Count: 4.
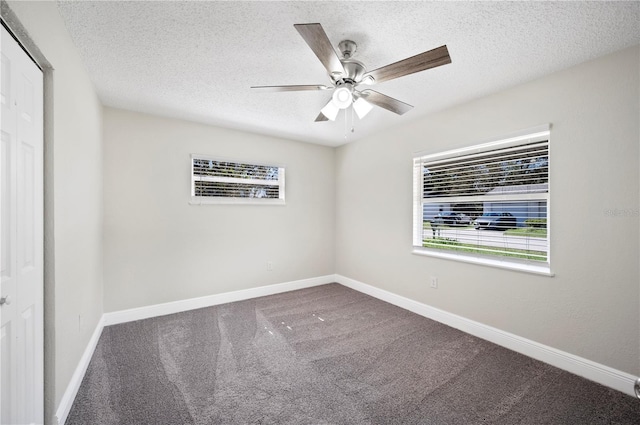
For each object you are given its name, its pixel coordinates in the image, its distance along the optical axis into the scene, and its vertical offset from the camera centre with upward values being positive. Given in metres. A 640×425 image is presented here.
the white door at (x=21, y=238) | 1.12 -0.12
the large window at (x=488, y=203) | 2.37 +0.08
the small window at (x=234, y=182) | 3.45 +0.41
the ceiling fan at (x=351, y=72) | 1.45 +0.90
